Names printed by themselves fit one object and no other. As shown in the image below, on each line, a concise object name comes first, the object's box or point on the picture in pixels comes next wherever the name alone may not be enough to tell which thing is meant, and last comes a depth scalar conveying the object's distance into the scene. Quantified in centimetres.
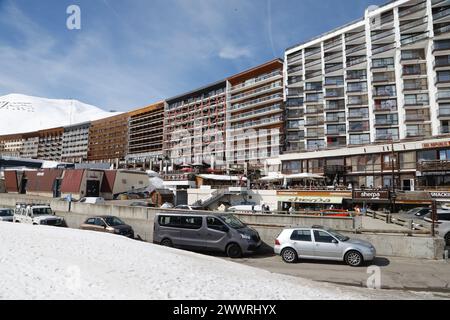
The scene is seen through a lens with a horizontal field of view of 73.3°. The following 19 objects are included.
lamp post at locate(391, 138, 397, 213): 3271
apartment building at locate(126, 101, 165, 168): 10125
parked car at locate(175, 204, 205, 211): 2583
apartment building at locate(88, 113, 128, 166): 11524
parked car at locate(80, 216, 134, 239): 1718
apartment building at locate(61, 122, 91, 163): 13225
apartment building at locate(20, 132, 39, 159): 15100
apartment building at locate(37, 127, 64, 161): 14462
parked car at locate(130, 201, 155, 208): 3254
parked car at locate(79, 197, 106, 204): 3336
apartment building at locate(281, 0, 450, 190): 4350
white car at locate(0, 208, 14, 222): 2303
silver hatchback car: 1225
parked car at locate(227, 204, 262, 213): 2713
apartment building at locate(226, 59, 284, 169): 6669
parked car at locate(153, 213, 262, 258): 1404
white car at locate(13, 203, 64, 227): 2066
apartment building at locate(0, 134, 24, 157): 15546
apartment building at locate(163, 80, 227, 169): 8106
